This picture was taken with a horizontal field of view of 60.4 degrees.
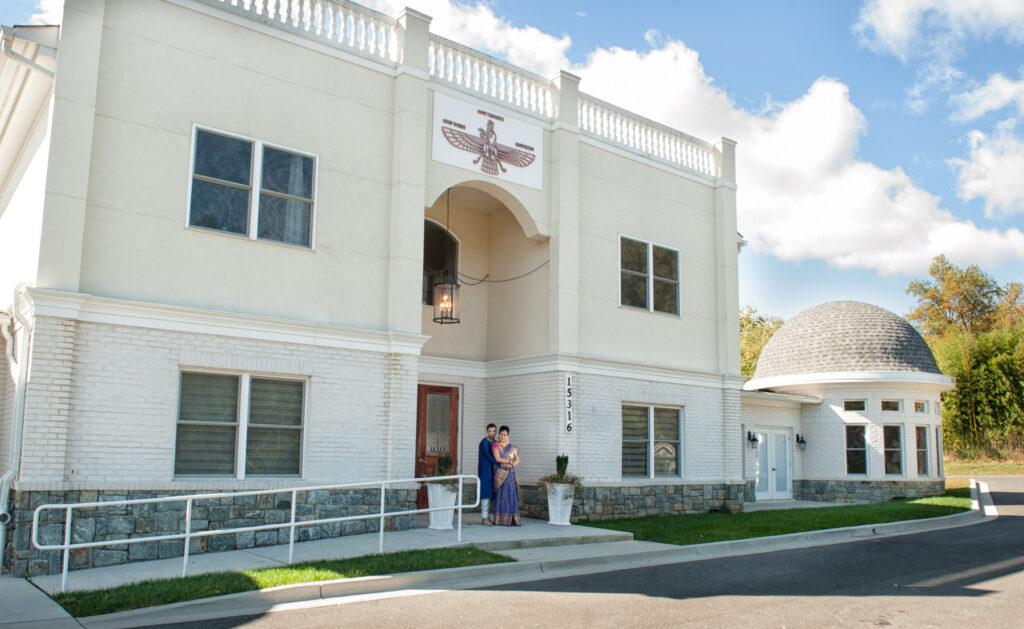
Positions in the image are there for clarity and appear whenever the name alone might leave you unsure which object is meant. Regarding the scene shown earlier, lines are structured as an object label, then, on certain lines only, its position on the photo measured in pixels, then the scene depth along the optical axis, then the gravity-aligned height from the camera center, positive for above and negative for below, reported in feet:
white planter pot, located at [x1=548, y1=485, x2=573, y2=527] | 51.78 -3.70
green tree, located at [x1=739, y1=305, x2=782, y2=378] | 216.33 +27.85
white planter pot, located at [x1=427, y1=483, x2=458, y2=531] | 47.57 -3.40
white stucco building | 39.22 +9.44
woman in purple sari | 50.03 -2.98
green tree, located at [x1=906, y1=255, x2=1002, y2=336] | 193.57 +32.94
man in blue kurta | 51.06 -1.82
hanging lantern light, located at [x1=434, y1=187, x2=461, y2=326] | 57.21 +8.78
